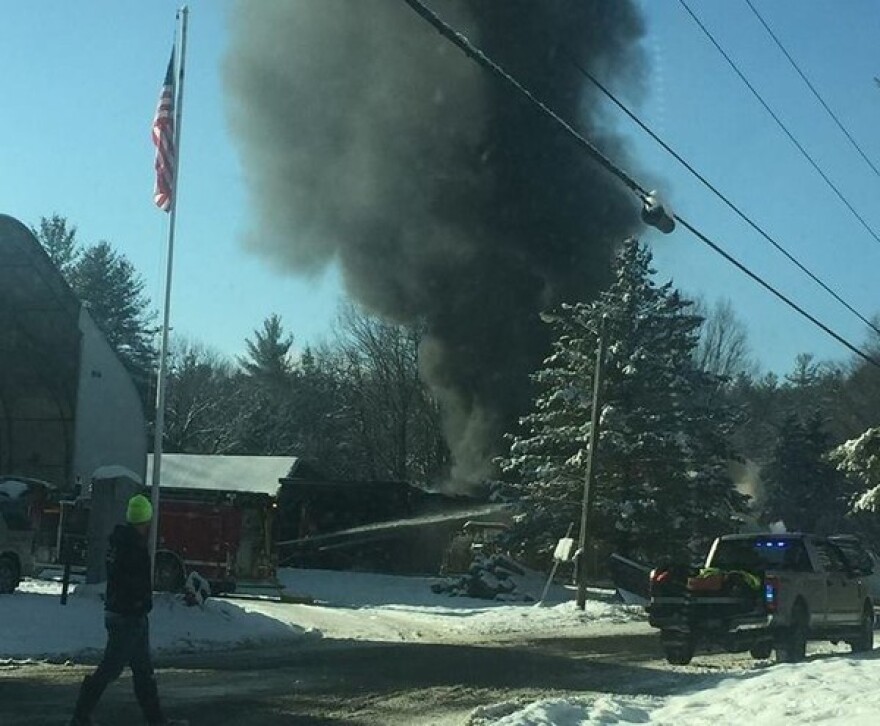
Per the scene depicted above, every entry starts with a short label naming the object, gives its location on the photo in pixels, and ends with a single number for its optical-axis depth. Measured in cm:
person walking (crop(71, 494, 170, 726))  743
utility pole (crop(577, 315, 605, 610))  2439
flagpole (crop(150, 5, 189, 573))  1598
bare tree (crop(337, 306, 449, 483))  5366
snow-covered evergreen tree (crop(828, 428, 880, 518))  2359
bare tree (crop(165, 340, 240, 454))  5534
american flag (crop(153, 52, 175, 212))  1639
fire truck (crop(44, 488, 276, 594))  2205
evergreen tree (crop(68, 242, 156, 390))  6094
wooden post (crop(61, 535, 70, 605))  1512
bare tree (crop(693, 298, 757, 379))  5838
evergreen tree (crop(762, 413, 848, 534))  4938
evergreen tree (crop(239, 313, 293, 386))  6381
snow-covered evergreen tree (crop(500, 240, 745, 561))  3039
